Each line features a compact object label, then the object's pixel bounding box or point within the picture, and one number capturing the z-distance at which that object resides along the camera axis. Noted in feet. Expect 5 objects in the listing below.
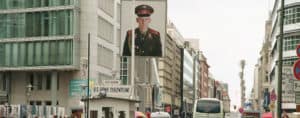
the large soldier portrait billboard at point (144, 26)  166.40
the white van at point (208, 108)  264.76
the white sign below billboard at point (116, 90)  126.00
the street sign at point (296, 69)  64.36
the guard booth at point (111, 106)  123.24
